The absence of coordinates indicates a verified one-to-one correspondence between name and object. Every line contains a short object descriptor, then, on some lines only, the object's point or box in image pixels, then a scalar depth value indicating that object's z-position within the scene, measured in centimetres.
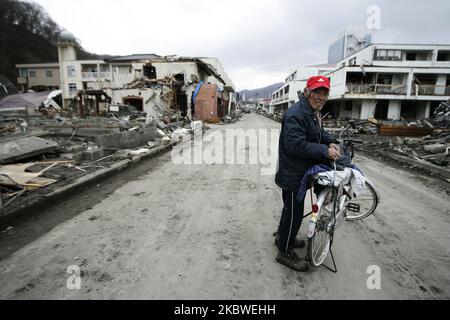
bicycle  251
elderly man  234
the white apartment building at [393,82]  3025
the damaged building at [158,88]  2425
